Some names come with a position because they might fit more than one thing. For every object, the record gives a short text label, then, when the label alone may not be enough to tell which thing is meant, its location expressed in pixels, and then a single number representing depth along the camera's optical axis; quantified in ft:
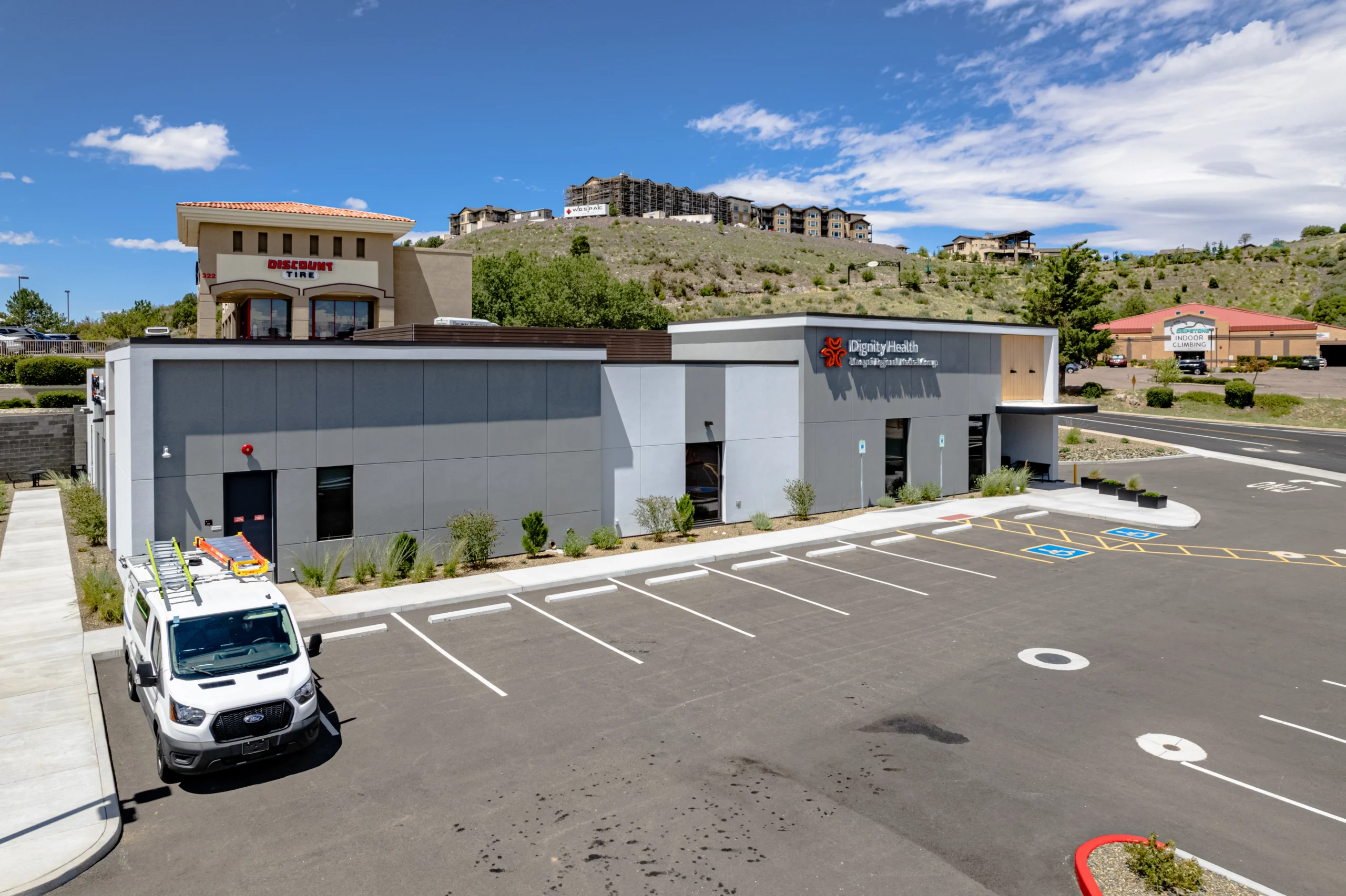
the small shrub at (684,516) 77.00
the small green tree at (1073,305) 207.62
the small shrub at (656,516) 75.92
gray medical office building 55.62
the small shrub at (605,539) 72.18
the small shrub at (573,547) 68.85
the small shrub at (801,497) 85.66
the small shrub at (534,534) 68.03
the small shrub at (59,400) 129.80
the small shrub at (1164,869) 24.16
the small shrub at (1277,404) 193.47
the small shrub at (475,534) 63.77
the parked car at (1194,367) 254.88
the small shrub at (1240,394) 198.39
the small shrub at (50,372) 148.77
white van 30.81
